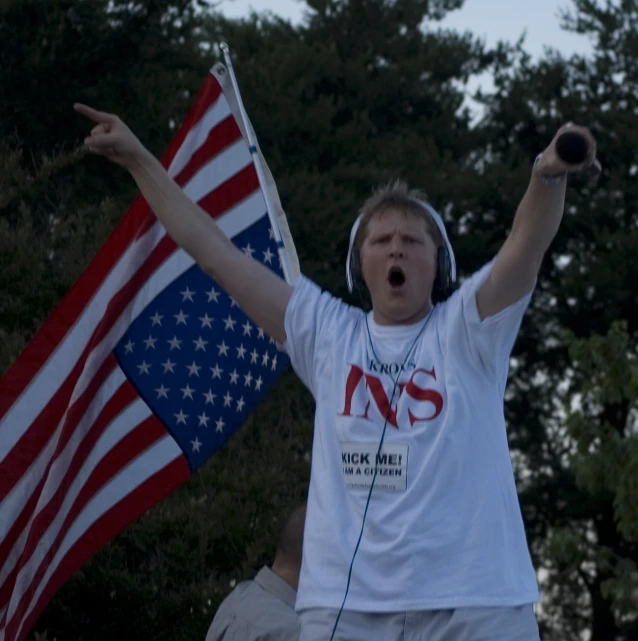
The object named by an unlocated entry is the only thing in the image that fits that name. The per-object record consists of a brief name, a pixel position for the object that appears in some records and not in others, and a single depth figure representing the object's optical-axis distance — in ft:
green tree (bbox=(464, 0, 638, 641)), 132.88
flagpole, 29.46
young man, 17.26
